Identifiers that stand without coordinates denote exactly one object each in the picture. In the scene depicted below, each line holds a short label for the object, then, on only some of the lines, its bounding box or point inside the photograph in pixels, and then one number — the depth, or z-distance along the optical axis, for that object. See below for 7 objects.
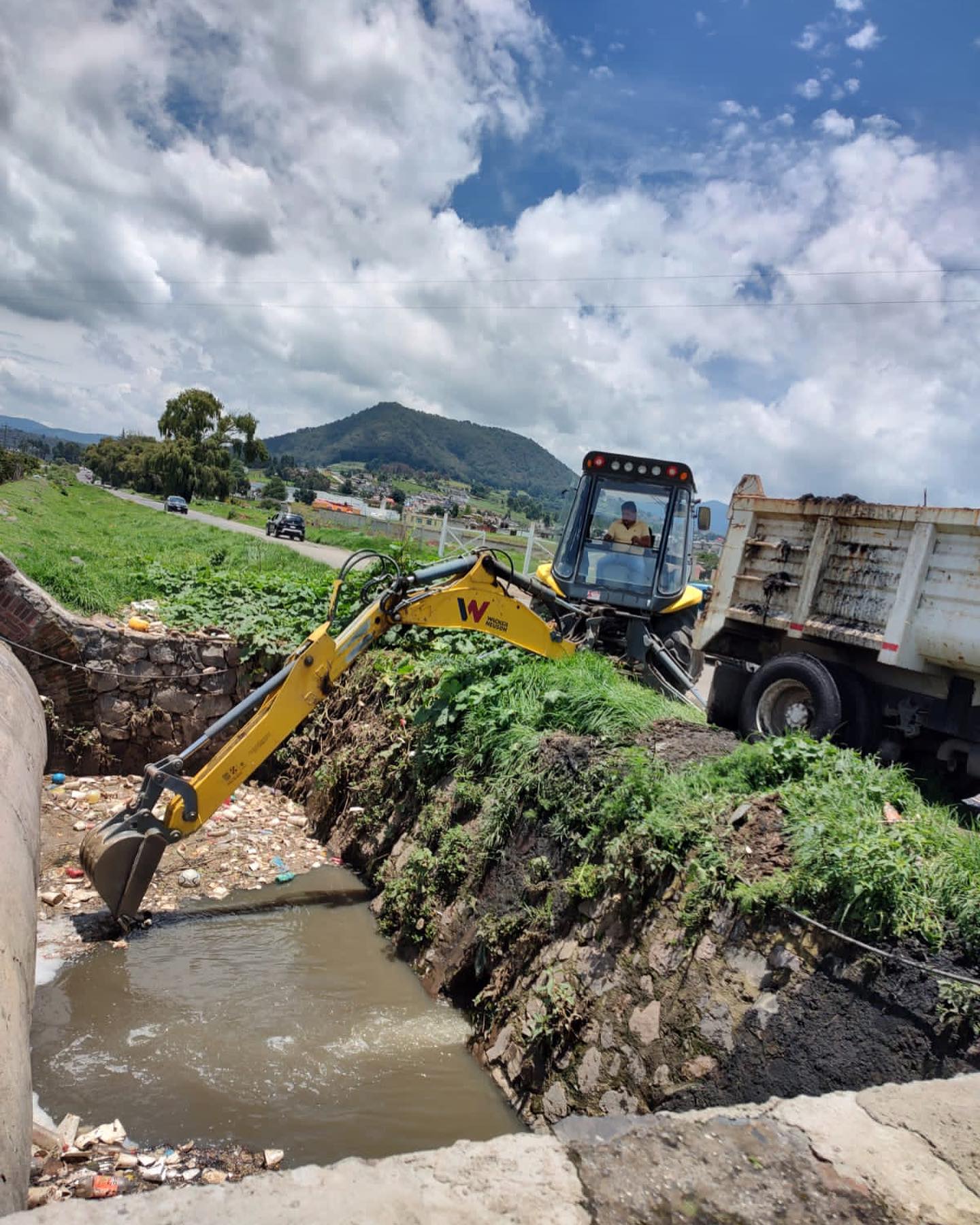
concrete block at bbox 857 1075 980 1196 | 2.54
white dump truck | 5.26
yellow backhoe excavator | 5.29
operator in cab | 8.38
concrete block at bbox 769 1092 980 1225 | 2.34
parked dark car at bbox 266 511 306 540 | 35.91
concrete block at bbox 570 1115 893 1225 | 2.22
